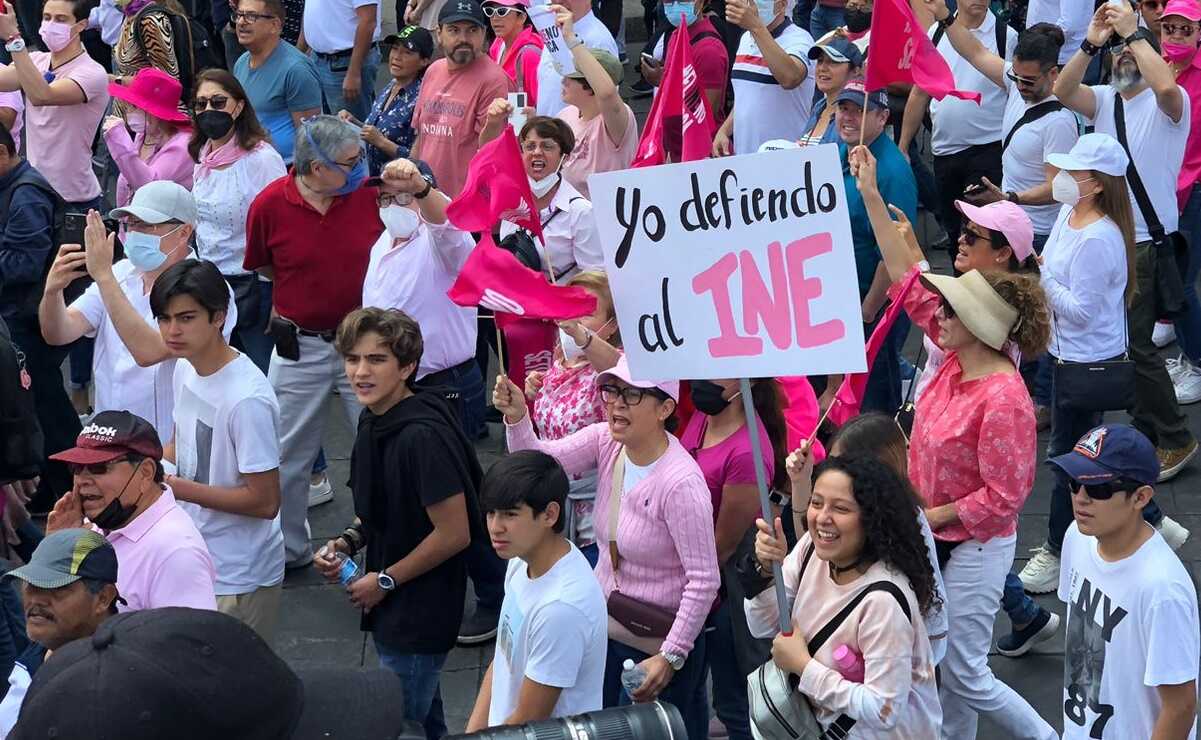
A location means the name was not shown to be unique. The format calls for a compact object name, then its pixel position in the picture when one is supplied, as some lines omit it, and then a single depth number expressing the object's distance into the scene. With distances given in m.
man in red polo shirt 6.61
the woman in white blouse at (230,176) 7.26
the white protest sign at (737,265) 4.09
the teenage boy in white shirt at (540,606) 4.32
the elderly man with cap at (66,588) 4.07
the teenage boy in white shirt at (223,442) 5.25
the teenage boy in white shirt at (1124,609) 4.17
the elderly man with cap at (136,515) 4.49
